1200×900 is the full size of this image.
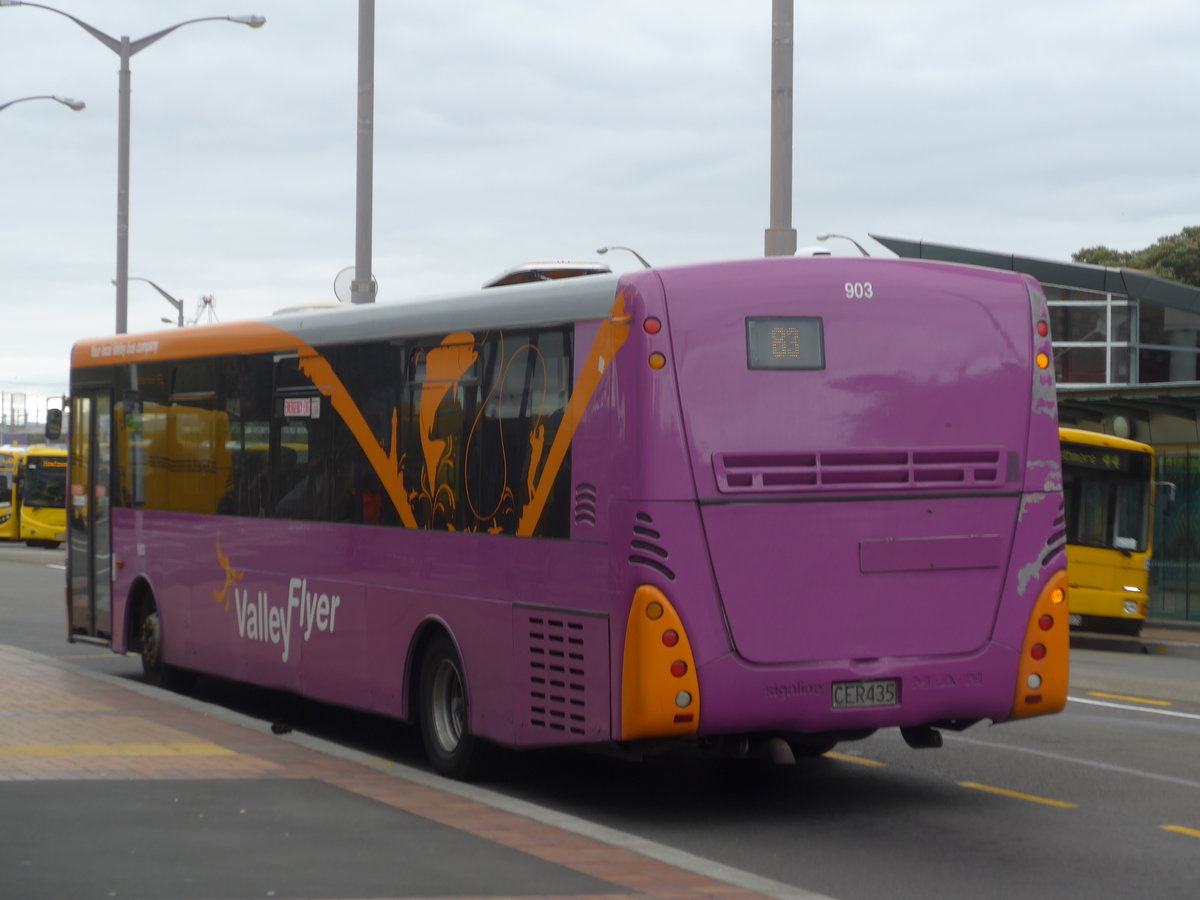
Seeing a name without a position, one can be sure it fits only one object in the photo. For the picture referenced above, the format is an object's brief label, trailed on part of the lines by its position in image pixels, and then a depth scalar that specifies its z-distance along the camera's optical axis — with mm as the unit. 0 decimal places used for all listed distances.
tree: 80688
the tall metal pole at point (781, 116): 17172
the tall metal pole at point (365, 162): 22109
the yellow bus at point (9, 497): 55038
